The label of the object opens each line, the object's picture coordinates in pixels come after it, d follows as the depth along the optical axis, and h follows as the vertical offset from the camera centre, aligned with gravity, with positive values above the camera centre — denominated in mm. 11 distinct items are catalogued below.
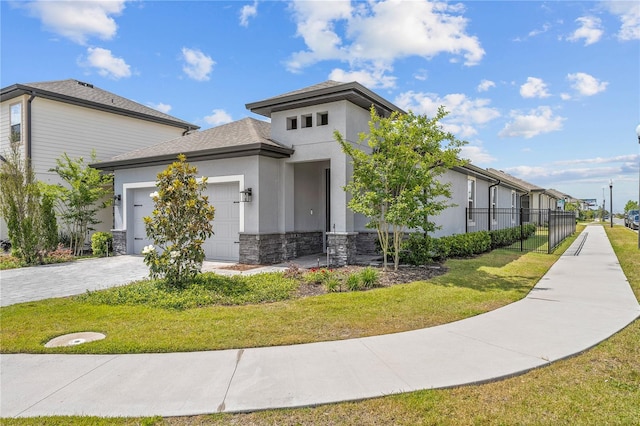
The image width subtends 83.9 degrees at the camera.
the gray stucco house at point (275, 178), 11102 +1381
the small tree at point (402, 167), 9281 +1314
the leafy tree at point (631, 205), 60988 +1779
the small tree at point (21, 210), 11867 +293
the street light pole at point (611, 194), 32331 +2120
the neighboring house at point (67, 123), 14984 +4434
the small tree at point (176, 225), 7551 -155
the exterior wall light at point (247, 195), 11320 +714
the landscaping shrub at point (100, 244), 14466 -1052
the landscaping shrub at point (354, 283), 7836 -1459
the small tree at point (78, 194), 14680 +1006
